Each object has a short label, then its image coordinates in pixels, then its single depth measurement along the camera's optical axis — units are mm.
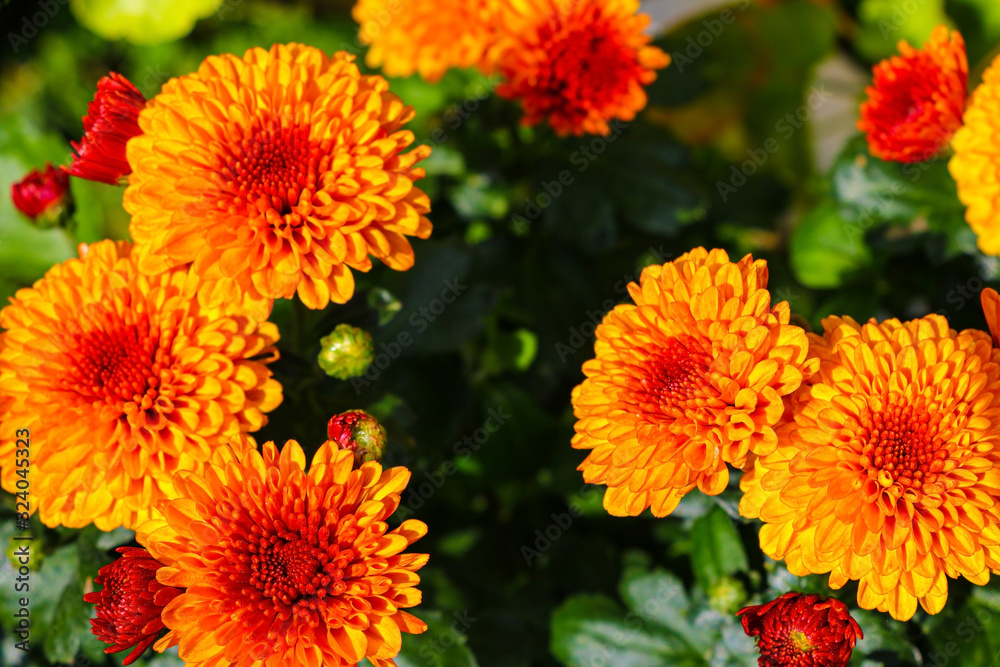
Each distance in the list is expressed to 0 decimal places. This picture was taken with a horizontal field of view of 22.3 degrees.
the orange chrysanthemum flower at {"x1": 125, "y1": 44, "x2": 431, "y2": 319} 478
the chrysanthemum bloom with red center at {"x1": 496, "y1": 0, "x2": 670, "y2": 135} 521
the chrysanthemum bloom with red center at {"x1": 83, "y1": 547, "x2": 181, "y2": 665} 466
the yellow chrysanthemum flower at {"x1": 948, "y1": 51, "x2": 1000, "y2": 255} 491
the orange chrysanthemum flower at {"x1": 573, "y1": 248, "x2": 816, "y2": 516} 464
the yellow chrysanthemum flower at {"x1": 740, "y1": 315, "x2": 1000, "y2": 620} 461
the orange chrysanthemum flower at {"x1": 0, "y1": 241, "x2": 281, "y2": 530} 480
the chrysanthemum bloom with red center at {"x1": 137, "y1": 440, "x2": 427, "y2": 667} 466
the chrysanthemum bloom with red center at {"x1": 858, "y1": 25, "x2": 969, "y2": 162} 502
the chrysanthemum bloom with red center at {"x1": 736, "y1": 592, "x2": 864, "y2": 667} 469
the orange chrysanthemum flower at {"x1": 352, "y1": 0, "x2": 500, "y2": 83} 535
